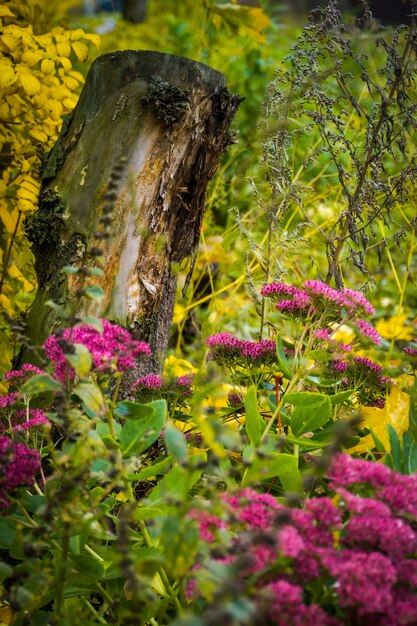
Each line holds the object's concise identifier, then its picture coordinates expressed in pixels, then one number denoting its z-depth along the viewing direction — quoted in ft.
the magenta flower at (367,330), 6.61
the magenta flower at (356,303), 6.44
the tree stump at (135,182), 7.24
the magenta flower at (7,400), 6.33
